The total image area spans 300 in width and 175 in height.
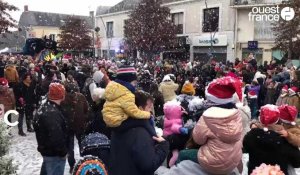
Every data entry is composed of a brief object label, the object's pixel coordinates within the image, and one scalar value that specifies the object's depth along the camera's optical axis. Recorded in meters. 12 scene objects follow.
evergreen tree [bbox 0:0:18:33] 22.70
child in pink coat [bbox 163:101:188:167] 5.77
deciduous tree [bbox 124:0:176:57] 31.42
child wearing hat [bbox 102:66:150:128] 3.63
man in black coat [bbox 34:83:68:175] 5.16
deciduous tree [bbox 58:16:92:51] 43.31
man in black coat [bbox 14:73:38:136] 10.68
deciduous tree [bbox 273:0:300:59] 21.58
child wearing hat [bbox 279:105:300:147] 4.43
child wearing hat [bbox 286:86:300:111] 10.73
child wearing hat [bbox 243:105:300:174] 4.23
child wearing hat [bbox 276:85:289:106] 10.90
